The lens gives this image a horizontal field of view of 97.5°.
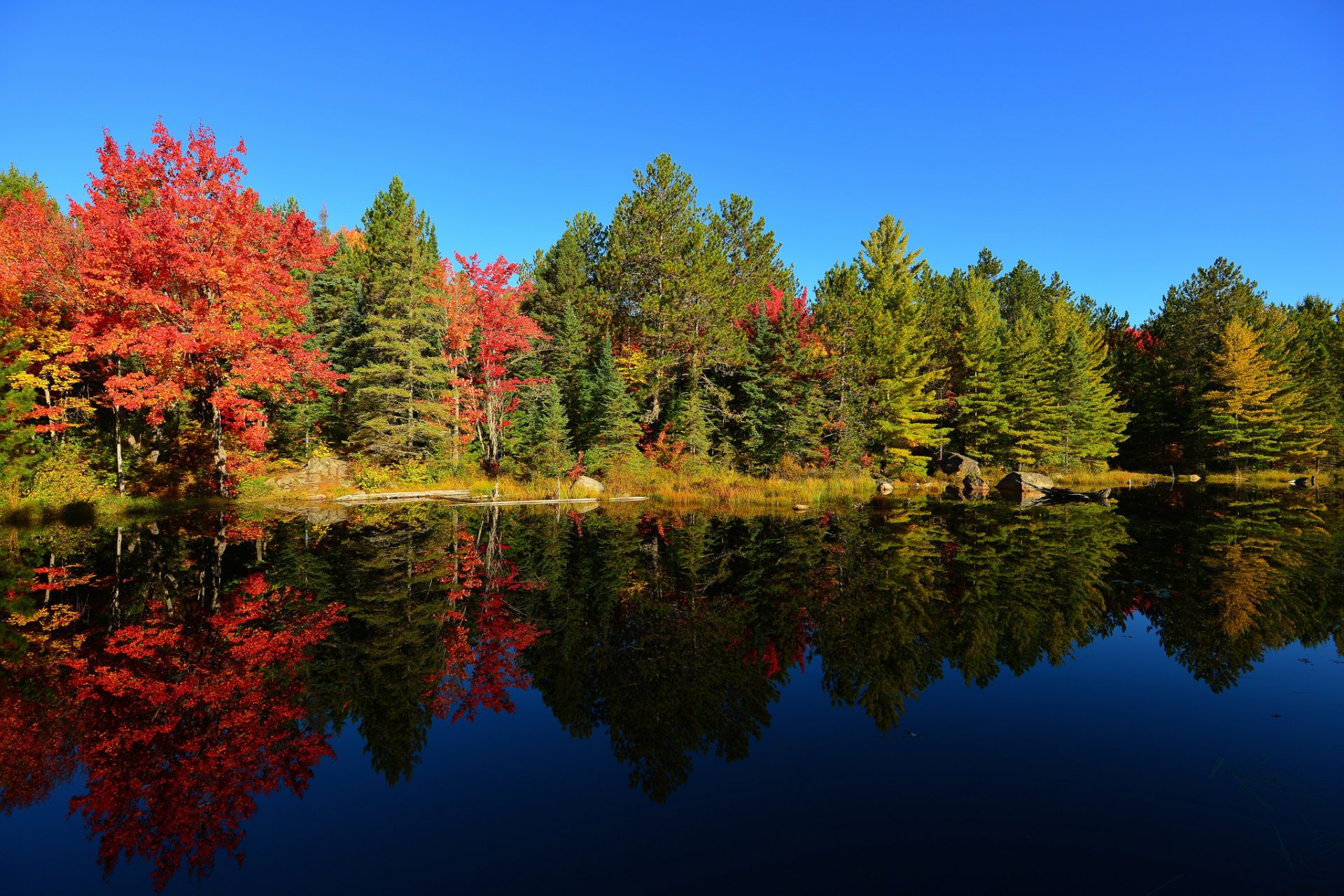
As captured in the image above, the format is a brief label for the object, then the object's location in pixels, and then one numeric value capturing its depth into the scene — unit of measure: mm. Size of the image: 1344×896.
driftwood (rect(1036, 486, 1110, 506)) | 29859
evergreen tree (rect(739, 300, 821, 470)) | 32281
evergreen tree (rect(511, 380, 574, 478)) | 31219
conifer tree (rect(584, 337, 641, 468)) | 31703
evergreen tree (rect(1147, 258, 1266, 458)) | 46906
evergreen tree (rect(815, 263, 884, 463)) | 34094
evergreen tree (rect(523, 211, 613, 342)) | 40259
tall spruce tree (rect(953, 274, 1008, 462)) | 40812
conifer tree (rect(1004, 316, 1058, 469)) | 41344
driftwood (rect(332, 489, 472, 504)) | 27688
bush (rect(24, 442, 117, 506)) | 22062
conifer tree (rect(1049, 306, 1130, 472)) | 43500
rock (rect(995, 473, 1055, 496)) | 34531
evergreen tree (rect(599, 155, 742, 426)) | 33844
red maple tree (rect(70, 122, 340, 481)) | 21234
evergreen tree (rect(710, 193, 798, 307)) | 41844
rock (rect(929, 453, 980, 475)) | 38750
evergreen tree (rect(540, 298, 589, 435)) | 37281
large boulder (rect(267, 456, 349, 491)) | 29531
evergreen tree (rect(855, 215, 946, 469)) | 36656
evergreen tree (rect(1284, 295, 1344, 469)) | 42188
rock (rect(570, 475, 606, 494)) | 30156
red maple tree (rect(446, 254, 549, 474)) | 33469
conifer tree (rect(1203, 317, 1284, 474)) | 42062
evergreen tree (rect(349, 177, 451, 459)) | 30797
